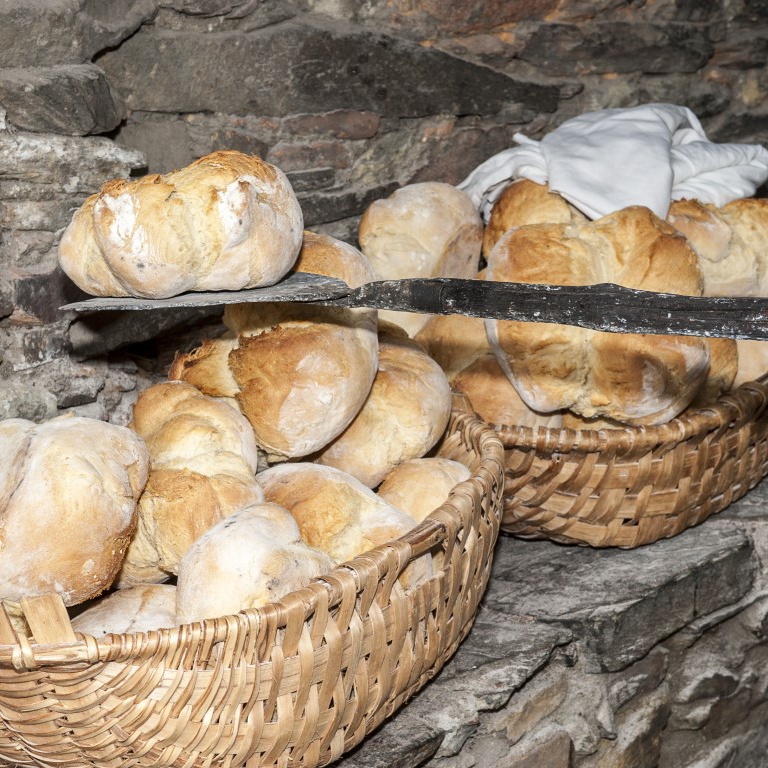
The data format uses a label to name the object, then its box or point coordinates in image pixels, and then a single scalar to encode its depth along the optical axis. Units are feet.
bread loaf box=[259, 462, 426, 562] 3.70
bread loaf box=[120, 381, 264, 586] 3.60
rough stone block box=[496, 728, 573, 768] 4.32
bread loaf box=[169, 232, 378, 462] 4.06
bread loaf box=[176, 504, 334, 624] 3.18
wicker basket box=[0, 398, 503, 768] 2.82
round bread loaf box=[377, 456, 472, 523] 4.09
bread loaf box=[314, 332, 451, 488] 4.39
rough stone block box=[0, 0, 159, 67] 4.15
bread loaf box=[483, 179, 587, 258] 5.34
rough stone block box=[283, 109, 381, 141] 5.65
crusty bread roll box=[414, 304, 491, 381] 5.28
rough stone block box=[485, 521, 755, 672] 4.67
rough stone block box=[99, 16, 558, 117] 4.95
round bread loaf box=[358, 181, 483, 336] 5.37
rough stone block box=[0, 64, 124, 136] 4.18
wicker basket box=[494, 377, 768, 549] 4.65
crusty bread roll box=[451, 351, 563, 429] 5.05
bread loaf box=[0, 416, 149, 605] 3.16
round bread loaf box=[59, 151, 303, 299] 3.67
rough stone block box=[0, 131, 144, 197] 4.22
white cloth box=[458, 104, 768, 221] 5.38
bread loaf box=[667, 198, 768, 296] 5.41
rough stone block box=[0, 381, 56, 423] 4.33
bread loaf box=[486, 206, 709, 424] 4.68
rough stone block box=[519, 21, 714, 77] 7.04
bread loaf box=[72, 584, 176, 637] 3.34
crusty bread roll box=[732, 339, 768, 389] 5.56
